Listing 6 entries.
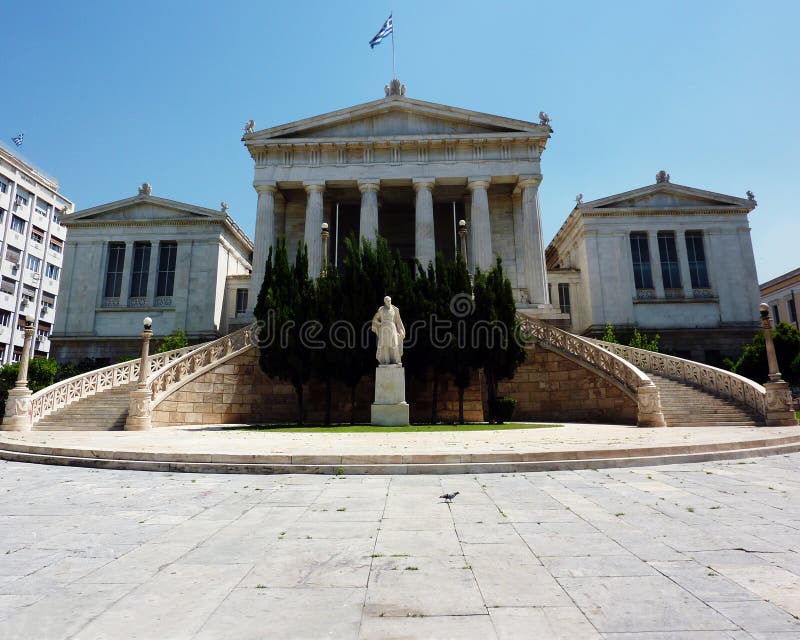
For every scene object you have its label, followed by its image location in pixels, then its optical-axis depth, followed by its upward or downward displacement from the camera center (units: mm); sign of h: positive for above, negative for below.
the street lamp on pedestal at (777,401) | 16250 +357
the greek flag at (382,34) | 34438 +25811
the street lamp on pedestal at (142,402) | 16641 +443
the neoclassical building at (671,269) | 36750 +10823
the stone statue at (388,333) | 17812 +2851
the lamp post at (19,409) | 16512 +232
